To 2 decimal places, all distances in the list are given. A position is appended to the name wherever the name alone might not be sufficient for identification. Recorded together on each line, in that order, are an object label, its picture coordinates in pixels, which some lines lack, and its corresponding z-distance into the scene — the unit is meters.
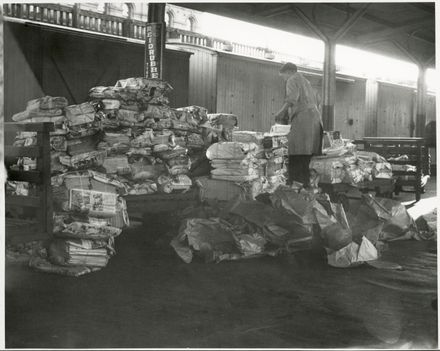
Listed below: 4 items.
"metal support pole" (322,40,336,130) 8.25
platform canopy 7.29
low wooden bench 7.51
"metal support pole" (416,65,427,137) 10.02
